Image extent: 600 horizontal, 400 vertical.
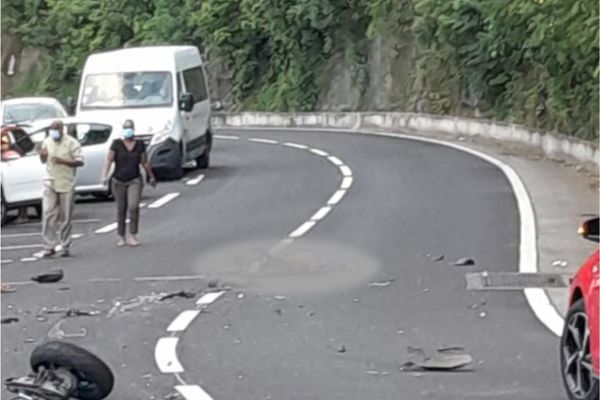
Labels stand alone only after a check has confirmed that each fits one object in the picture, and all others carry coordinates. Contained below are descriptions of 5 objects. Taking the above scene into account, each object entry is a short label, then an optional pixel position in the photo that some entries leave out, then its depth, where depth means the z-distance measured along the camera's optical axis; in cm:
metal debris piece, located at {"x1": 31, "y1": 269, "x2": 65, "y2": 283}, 1666
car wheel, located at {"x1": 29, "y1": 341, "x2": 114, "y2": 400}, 926
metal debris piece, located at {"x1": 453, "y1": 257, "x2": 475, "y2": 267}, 1691
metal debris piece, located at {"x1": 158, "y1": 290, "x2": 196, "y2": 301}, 1506
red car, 879
